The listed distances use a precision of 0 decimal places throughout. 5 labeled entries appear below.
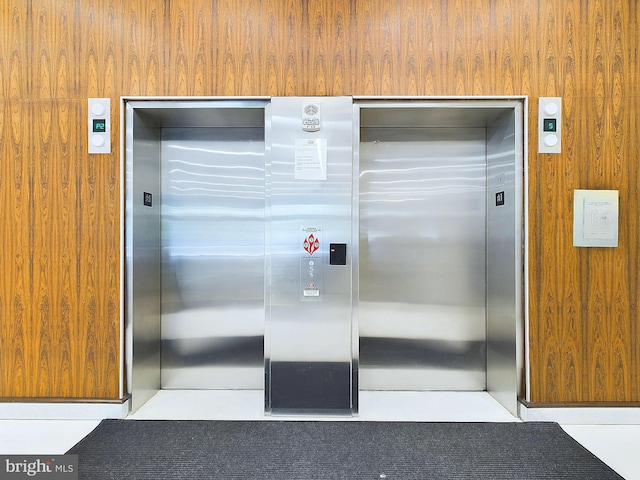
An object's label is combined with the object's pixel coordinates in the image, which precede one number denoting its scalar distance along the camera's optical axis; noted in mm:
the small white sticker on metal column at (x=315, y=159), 2578
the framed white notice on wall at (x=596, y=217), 2547
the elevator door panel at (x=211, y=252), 3160
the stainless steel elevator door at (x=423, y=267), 3152
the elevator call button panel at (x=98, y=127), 2598
